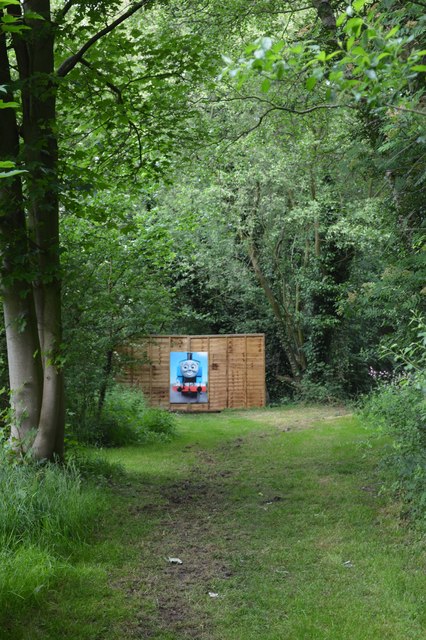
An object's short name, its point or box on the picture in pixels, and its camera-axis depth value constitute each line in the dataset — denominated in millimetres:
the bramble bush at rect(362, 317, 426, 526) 5219
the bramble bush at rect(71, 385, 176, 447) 10539
